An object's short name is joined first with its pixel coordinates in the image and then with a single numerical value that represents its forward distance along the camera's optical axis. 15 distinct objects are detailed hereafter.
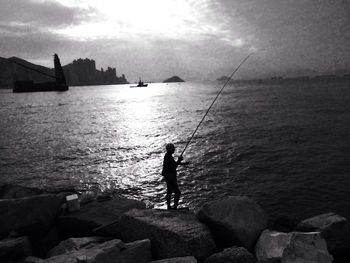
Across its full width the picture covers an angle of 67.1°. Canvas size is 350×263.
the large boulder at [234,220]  7.15
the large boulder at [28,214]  7.95
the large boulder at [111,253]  5.54
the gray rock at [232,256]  5.95
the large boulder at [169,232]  6.43
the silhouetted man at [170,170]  8.75
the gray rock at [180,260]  5.62
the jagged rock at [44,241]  8.27
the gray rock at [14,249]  6.60
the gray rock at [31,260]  6.05
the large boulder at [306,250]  5.51
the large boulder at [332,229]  7.38
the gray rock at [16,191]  10.52
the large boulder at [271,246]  6.40
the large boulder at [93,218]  8.24
